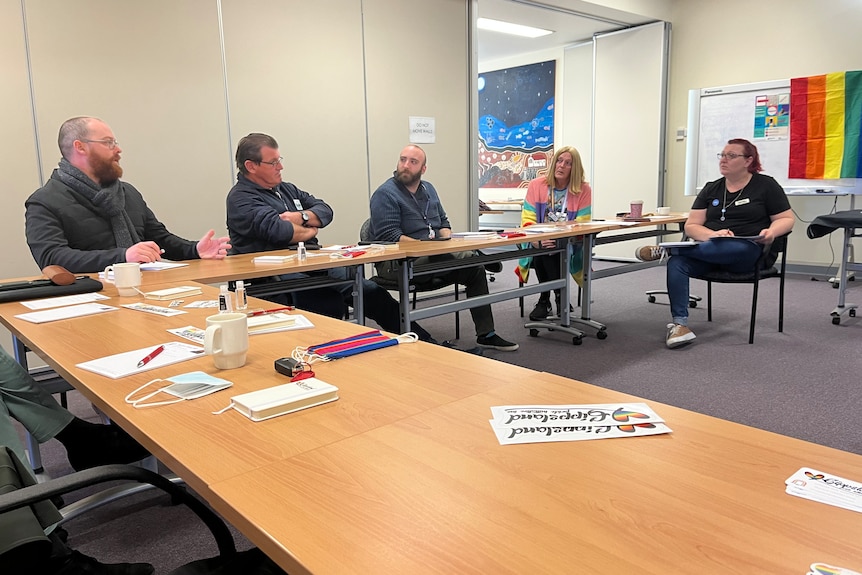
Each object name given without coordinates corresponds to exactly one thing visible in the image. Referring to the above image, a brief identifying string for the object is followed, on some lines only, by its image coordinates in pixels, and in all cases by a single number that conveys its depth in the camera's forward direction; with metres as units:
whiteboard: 6.02
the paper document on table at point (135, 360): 1.24
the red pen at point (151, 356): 1.28
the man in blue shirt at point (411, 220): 3.74
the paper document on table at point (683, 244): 3.77
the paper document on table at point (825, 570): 0.56
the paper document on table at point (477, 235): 3.54
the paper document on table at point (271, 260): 2.65
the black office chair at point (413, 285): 3.54
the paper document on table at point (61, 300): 1.97
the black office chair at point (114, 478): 0.80
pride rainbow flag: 5.56
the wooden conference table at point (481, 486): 0.61
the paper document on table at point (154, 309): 1.79
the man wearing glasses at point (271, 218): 3.14
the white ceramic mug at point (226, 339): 1.23
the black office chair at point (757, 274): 3.68
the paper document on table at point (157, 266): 2.58
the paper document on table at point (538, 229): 3.78
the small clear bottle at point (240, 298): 1.72
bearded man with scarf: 2.52
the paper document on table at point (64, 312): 1.76
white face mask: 1.10
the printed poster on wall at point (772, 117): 5.98
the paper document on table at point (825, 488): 0.68
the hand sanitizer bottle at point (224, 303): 1.62
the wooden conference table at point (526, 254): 3.05
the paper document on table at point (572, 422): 0.89
